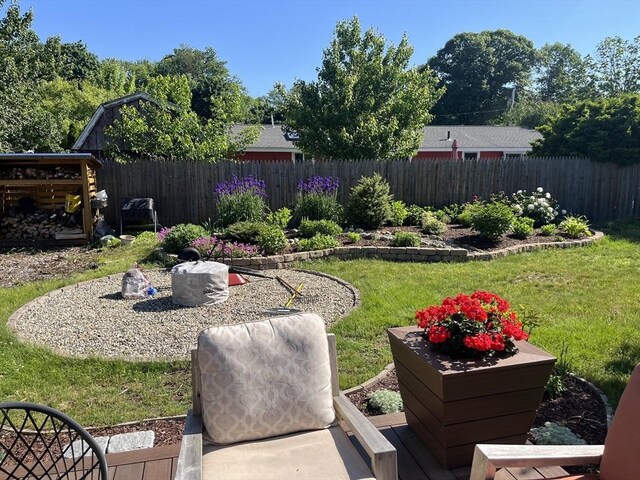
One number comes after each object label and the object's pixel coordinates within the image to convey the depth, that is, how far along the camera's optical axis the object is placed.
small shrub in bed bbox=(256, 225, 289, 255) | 7.61
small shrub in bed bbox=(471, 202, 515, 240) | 8.18
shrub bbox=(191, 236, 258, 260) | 7.33
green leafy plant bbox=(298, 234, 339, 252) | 7.88
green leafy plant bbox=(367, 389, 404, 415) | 3.06
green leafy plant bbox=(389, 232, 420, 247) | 7.86
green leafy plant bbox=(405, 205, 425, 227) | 9.98
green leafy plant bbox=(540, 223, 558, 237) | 9.05
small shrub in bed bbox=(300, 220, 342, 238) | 8.50
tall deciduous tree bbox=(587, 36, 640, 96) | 35.09
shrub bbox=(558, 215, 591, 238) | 8.95
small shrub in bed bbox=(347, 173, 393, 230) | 9.48
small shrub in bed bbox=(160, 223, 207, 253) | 7.78
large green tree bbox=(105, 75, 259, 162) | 13.02
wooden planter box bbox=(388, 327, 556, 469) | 2.27
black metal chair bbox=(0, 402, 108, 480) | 1.72
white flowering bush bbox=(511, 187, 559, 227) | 10.03
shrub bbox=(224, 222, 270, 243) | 8.03
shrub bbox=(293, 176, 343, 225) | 9.48
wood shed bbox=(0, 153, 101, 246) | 9.29
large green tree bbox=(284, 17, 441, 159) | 15.59
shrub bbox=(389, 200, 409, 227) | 9.87
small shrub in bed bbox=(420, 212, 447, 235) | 8.97
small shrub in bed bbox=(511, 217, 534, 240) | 8.77
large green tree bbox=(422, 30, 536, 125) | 44.31
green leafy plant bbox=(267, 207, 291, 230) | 9.18
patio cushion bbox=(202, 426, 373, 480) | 1.94
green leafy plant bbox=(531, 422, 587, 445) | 2.62
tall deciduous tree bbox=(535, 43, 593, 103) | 51.97
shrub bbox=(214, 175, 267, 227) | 9.12
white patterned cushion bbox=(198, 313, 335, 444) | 2.12
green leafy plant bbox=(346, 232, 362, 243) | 8.28
